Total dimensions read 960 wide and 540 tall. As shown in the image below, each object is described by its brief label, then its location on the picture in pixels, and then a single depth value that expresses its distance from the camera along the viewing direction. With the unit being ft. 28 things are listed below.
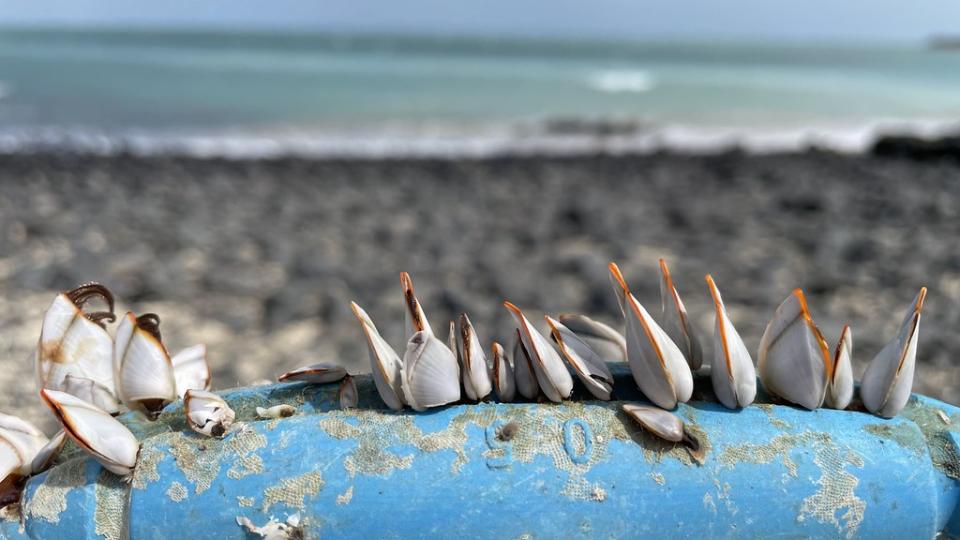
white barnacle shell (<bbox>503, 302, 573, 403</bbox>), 1.10
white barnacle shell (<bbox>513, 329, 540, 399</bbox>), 1.12
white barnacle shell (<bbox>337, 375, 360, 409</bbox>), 1.13
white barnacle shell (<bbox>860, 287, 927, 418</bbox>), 1.12
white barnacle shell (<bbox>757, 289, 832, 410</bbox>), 1.11
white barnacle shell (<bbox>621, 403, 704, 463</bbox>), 1.07
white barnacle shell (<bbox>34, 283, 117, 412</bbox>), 1.17
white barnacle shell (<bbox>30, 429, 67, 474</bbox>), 1.11
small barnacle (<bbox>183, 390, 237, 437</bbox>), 1.08
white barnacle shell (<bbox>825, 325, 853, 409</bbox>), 1.12
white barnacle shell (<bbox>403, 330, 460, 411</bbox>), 1.09
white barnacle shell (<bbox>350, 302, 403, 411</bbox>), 1.10
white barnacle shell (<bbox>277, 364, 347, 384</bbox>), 1.15
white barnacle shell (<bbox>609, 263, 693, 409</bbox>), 1.09
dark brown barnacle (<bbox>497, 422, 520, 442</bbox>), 1.07
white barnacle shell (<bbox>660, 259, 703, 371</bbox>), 1.13
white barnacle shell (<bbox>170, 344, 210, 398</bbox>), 1.21
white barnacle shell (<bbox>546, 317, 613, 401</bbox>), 1.12
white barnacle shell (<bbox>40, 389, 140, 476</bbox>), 1.06
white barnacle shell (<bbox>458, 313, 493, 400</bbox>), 1.11
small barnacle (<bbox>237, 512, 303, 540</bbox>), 1.05
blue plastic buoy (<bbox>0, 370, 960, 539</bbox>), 1.06
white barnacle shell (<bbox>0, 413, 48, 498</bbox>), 1.10
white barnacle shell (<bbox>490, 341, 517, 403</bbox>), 1.12
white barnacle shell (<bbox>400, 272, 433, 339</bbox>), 1.12
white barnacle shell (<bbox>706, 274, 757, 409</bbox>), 1.09
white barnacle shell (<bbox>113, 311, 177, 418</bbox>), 1.16
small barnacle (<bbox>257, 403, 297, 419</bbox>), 1.11
